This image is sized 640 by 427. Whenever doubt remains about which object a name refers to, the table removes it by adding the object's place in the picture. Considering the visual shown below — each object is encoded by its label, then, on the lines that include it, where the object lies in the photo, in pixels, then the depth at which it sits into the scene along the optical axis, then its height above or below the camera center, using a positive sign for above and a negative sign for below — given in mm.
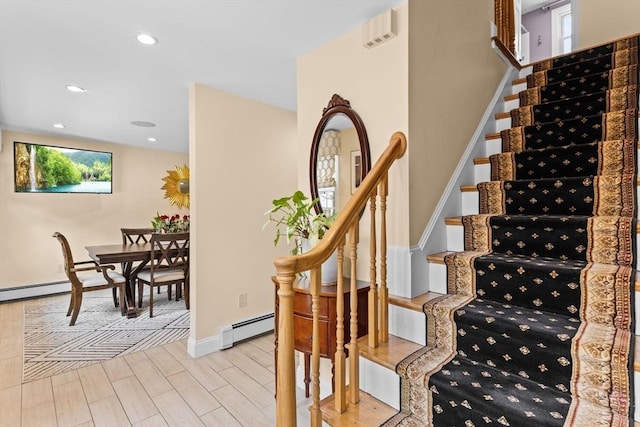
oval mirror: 1952 +361
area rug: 2721 -1267
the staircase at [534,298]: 1091 -389
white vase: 1789 -346
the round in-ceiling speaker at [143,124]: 4019 +1145
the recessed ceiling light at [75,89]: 2865 +1133
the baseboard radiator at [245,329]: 2906 -1151
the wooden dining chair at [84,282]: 3539 -816
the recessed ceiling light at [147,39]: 2033 +1131
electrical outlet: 3092 -868
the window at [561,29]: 5102 +2952
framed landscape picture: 4547 +657
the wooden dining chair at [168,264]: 3746 -647
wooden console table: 1639 -570
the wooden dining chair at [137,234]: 4844 -343
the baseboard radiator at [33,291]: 4355 -1136
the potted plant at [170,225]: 4336 -184
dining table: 3671 -548
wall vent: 1724 +1013
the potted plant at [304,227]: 1799 -98
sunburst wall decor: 5500 +441
